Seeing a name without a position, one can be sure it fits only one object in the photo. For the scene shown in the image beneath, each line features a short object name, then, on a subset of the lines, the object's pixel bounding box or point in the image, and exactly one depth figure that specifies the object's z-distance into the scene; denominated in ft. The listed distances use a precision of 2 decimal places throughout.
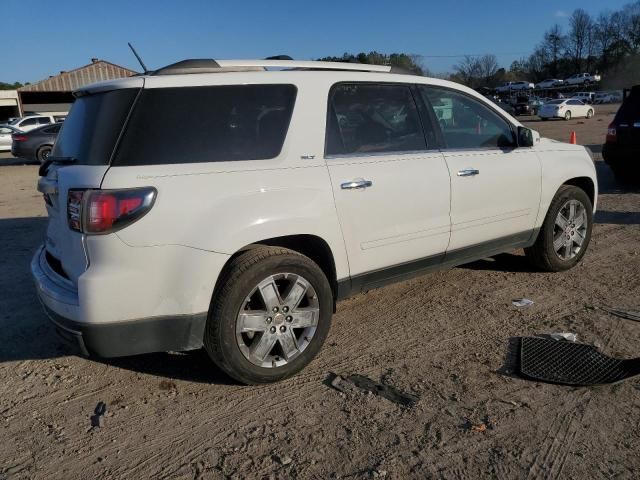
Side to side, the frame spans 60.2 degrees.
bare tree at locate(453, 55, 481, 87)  332.80
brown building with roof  145.07
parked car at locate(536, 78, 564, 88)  290.46
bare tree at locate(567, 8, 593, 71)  395.75
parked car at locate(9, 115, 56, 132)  89.77
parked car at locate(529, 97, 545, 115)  162.20
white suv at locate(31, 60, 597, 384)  9.57
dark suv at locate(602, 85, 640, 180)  30.37
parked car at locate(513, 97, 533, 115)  154.51
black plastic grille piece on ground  11.07
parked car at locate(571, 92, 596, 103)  208.05
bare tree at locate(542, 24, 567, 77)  398.83
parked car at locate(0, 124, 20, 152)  88.28
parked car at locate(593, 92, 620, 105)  228.04
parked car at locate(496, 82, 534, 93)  258.57
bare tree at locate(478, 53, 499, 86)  362.92
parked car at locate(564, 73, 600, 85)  294.05
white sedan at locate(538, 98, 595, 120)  122.11
